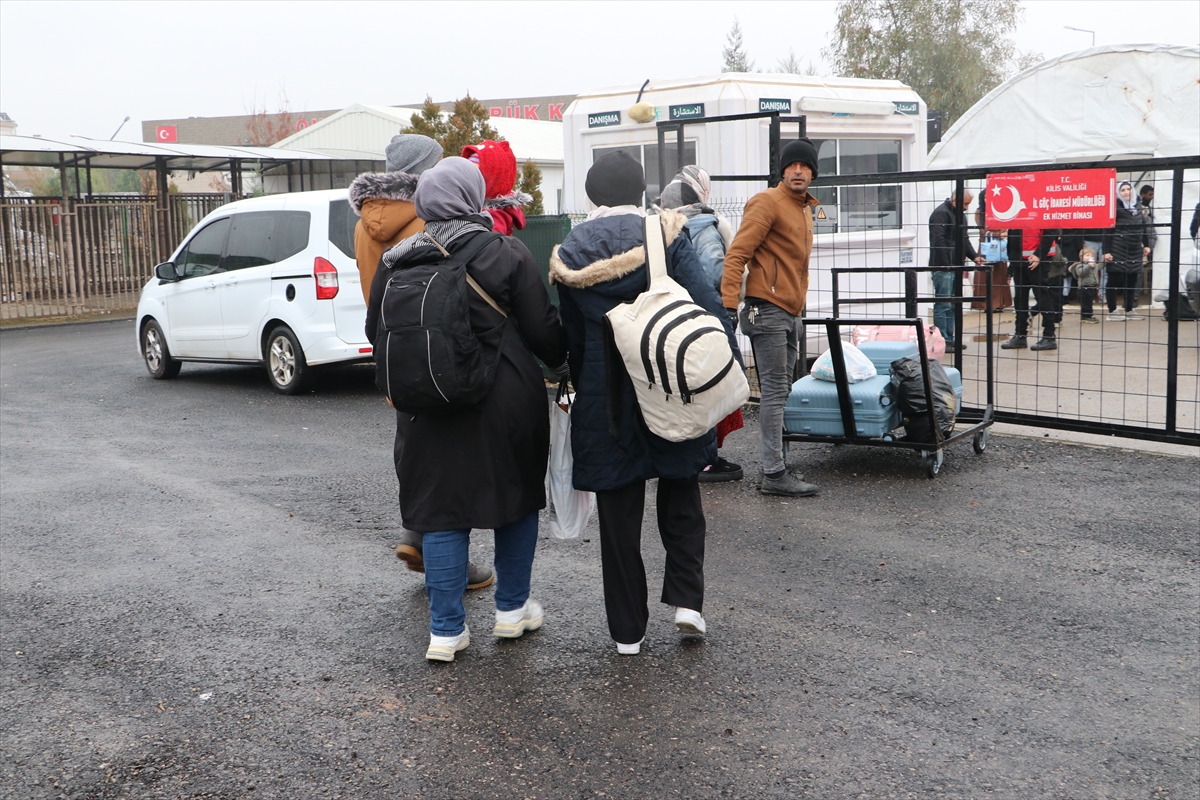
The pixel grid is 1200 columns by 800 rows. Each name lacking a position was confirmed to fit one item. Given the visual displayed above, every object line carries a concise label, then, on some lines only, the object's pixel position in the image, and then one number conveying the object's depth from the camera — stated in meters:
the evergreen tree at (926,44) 38.47
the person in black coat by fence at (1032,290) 10.47
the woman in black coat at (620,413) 4.27
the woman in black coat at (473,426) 4.27
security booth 11.68
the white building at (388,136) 34.78
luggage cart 6.97
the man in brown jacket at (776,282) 6.61
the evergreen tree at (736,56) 56.19
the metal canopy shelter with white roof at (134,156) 21.66
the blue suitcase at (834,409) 7.20
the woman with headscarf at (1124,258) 10.89
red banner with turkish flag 7.49
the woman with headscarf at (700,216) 7.12
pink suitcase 7.54
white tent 16.28
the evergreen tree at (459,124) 24.81
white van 10.66
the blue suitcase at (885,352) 7.55
